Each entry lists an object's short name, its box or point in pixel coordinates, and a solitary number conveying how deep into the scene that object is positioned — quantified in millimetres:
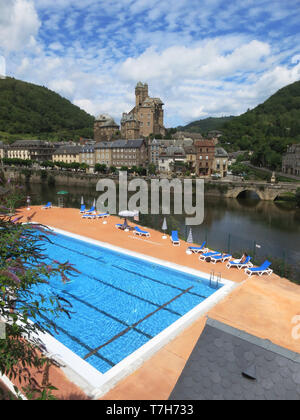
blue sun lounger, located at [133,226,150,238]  21969
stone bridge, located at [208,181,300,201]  48222
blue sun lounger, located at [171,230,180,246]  20114
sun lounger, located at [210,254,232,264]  16875
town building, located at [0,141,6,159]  94812
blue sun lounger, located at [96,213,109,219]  28112
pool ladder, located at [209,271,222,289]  14062
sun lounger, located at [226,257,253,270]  16047
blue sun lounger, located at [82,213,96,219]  27797
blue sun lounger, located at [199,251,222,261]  17066
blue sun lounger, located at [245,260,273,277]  15117
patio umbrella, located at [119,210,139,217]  22842
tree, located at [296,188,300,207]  43881
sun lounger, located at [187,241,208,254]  18391
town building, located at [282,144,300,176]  65188
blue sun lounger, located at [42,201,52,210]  32247
